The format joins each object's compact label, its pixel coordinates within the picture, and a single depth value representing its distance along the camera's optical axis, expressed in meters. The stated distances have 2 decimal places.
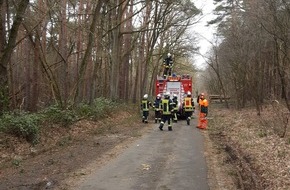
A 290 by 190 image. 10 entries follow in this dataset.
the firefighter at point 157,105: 20.71
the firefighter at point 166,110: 17.50
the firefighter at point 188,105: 20.98
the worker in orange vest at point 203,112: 18.61
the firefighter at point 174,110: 19.35
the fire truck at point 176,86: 24.33
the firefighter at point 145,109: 21.39
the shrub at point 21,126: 11.38
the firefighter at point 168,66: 27.30
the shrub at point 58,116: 14.80
